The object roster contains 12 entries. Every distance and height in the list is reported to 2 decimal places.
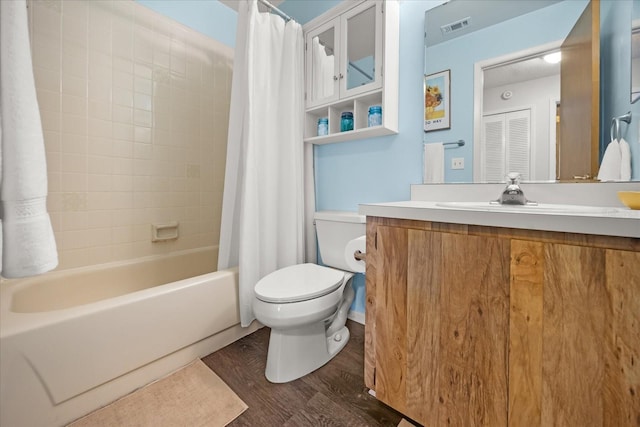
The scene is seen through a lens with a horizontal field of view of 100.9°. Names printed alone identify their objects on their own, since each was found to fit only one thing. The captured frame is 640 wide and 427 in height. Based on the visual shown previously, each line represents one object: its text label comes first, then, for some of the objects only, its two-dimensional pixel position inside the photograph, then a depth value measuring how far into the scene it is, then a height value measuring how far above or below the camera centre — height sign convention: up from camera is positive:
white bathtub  0.85 -0.50
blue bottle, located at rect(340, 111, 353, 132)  1.65 +0.56
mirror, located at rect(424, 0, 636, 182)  1.07 +0.70
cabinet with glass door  1.42 +0.82
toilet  1.12 -0.44
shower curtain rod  1.51 +1.19
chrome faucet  0.98 +0.06
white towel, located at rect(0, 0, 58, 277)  0.55 +0.11
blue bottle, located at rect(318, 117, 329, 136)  1.74 +0.55
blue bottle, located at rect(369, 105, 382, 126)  1.48 +0.54
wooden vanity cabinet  0.56 -0.29
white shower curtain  1.44 +0.33
